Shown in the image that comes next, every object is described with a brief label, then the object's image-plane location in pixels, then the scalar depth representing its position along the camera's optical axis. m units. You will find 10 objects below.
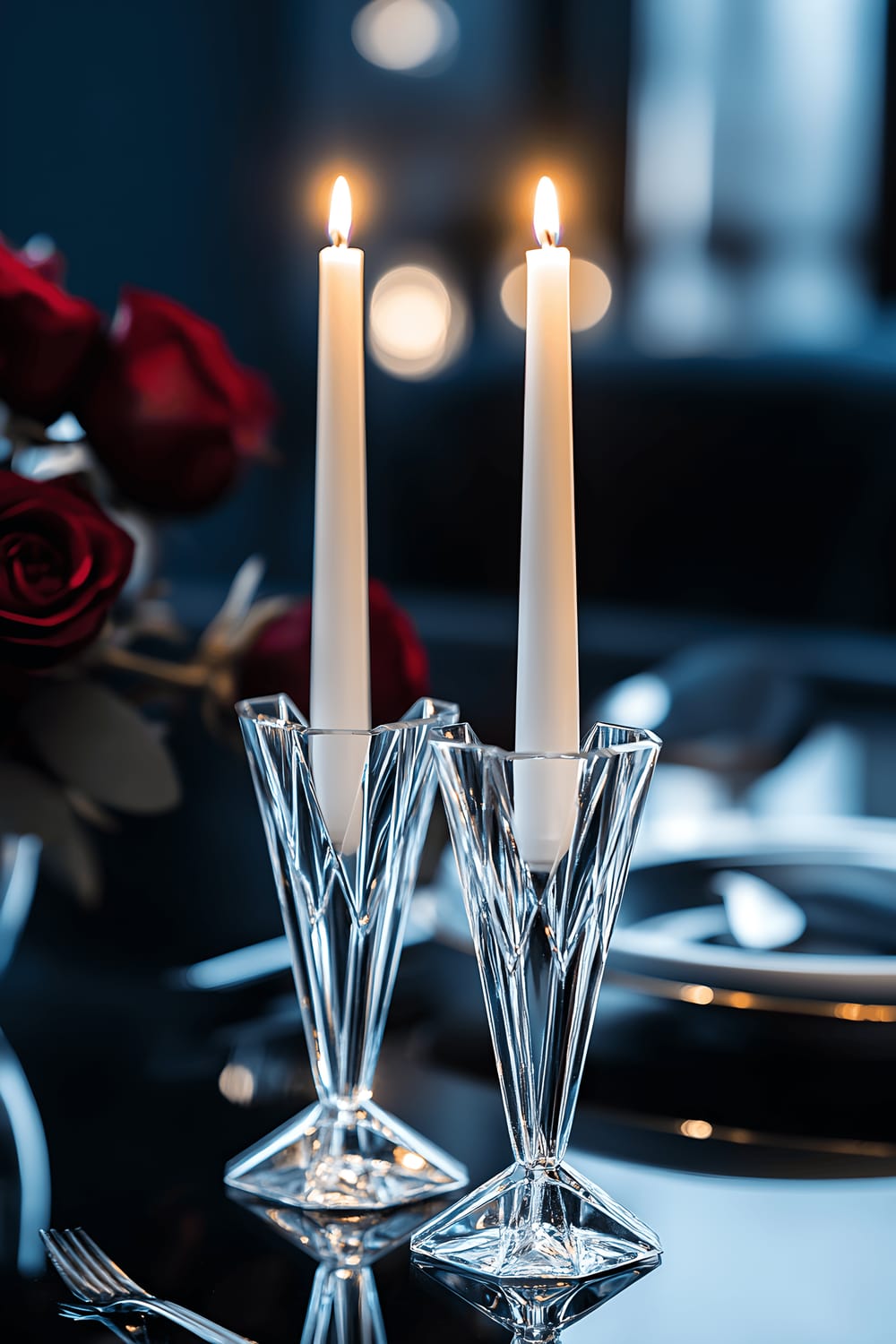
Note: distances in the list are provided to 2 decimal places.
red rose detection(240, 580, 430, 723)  1.41
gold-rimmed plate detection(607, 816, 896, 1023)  1.34
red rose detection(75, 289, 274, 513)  1.49
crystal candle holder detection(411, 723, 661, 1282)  1.17
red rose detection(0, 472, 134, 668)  1.36
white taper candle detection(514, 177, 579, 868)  1.16
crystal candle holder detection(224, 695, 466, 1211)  1.23
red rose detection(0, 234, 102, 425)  1.44
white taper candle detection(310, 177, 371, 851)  1.22
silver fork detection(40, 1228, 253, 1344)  1.14
